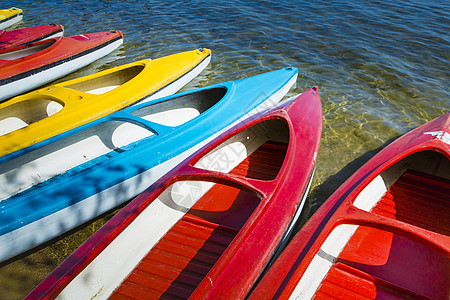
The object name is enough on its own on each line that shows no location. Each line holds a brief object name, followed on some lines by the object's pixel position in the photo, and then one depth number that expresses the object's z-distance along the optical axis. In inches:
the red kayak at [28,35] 324.3
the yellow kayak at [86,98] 179.6
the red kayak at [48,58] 262.4
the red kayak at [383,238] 100.9
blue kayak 133.0
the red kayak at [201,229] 98.1
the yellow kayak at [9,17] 434.9
